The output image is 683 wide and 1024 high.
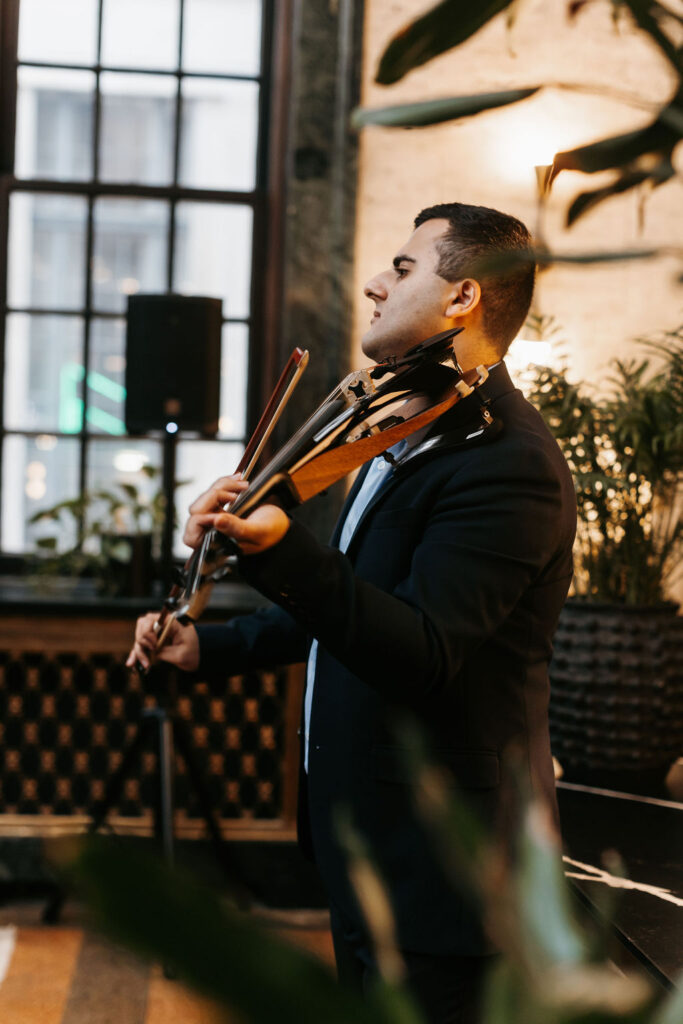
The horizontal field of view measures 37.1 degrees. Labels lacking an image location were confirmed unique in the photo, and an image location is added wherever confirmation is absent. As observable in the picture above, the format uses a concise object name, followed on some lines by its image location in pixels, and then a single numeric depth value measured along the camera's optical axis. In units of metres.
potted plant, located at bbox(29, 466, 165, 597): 3.47
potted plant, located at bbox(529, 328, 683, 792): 2.54
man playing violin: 1.04
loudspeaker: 3.13
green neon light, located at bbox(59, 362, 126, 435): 3.79
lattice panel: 3.39
